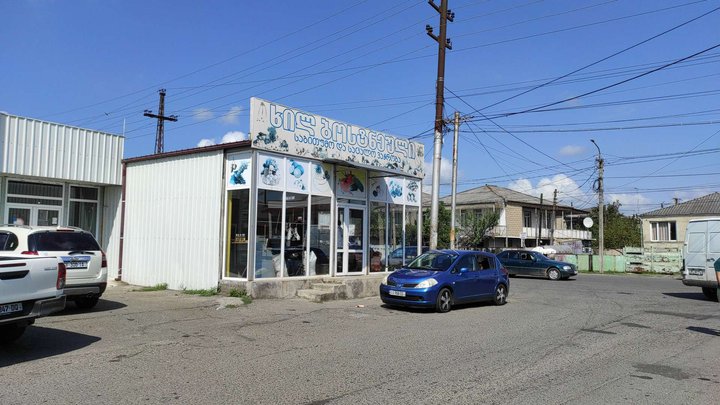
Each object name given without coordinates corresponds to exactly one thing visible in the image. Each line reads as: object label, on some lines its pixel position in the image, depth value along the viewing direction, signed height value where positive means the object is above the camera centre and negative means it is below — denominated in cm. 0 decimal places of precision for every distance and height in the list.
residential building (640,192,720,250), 4756 +202
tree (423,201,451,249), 4497 +93
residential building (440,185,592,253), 5325 +230
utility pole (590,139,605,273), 3622 +301
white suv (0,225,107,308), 1029 -47
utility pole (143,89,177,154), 4421 +901
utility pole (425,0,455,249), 1795 +437
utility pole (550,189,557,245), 5493 +151
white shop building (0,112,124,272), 1469 +153
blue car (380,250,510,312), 1287 -118
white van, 1662 -40
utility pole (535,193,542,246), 5584 +89
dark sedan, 2720 -149
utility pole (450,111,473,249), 2402 +421
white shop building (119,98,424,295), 1435 +75
